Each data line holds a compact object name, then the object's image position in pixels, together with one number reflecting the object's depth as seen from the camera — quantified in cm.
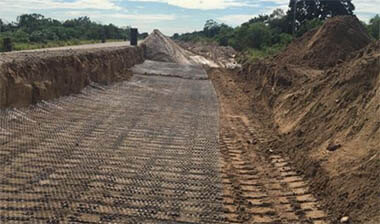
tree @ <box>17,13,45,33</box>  4488
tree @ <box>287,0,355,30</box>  4138
